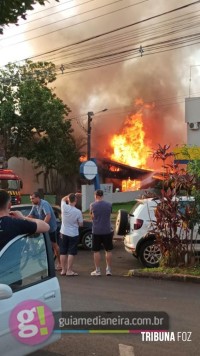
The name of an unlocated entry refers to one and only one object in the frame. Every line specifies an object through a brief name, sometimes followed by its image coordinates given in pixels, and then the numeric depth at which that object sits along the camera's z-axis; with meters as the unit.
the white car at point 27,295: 3.26
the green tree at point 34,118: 36.00
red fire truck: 27.29
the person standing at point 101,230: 8.85
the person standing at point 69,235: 8.87
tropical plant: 8.58
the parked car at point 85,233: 12.38
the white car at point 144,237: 9.64
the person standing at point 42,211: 9.09
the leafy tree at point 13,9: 7.09
